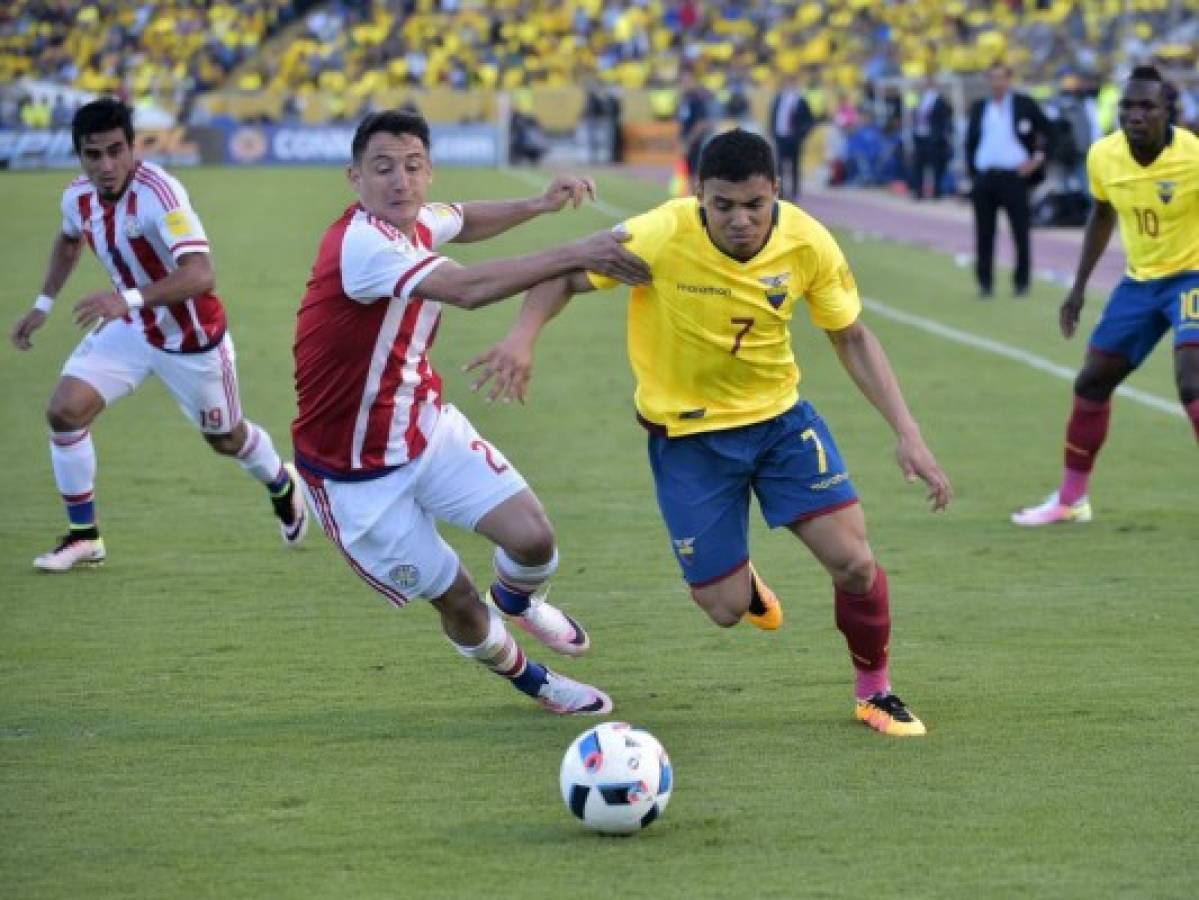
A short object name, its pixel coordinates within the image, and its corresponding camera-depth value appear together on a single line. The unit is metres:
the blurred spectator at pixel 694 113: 37.91
